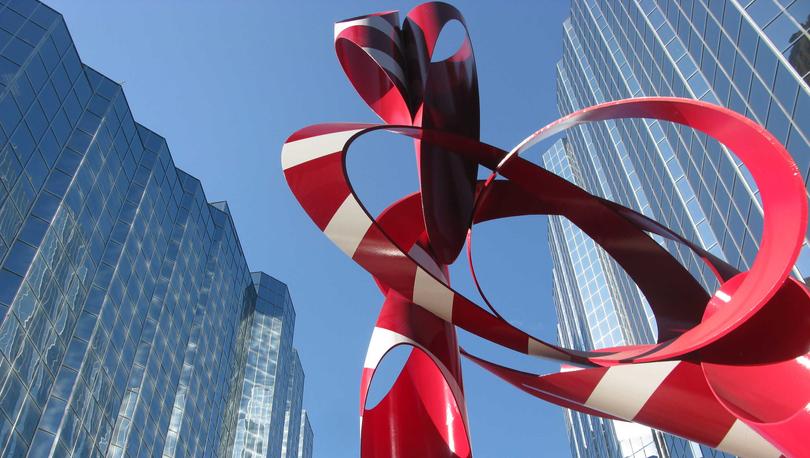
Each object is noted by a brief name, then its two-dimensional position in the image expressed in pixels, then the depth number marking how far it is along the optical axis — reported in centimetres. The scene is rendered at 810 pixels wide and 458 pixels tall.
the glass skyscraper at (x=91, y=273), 2372
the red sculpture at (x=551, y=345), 828
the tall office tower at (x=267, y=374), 5138
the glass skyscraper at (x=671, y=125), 1869
